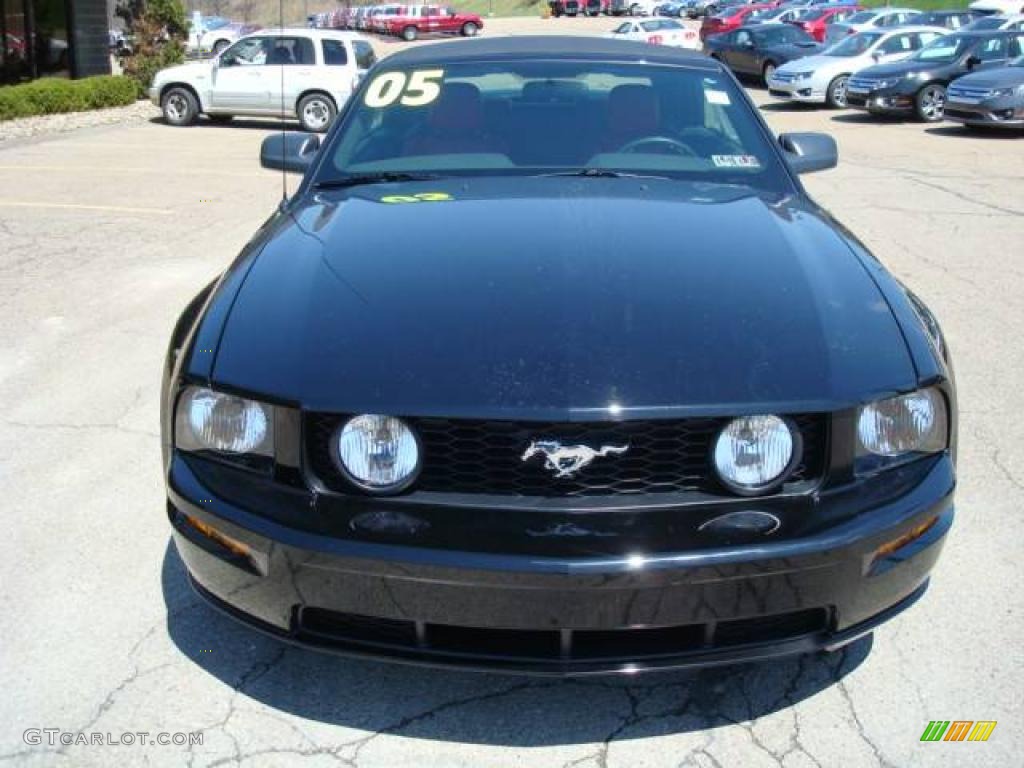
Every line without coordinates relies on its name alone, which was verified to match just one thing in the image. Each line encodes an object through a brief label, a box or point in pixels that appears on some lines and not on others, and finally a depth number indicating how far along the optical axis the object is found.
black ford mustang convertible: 2.35
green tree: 22.62
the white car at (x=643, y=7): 59.97
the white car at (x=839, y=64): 21.03
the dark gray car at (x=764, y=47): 25.42
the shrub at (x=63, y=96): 17.73
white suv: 17.88
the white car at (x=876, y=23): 29.08
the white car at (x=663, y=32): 31.95
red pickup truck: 53.00
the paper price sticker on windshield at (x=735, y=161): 3.95
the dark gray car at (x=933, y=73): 17.81
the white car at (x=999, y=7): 33.22
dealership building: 21.23
